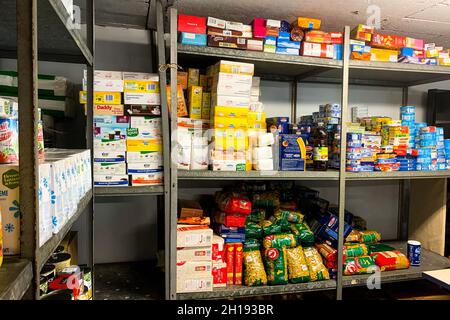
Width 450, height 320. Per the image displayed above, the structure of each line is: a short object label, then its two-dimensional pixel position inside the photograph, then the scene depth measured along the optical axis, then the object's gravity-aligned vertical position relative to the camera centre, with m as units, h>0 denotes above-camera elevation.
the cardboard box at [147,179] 2.14 -0.24
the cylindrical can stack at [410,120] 2.74 +0.20
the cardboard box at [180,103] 2.25 +0.26
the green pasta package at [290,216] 2.59 -0.55
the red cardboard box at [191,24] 2.10 +0.74
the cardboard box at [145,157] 2.13 -0.10
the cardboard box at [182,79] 2.30 +0.43
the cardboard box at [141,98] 2.11 +0.28
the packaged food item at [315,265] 2.46 -0.89
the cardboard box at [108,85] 2.08 +0.35
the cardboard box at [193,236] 2.18 -0.61
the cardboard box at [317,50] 2.37 +0.66
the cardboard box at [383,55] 2.54 +0.68
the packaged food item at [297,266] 2.41 -0.88
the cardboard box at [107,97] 2.08 +0.27
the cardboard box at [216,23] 2.15 +0.77
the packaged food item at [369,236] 2.83 -0.78
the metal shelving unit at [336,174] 2.14 -0.21
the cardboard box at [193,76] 2.35 +0.46
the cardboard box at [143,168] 2.13 -0.17
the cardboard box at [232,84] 2.21 +0.39
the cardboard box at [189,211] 2.39 -0.49
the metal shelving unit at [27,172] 0.67 -0.07
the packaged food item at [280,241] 2.42 -0.70
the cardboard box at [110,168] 2.09 -0.17
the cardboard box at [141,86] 2.11 +0.35
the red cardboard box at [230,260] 2.34 -0.81
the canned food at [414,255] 2.77 -0.90
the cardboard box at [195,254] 2.19 -0.73
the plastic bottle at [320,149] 2.54 -0.04
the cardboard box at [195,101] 2.29 +0.28
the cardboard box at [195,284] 2.19 -0.93
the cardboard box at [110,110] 2.09 +0.20
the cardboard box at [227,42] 2.17 +0.65
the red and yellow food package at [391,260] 2.66 -0.92
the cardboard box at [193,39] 2.11 +0.65
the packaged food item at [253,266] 2.32 -0.86
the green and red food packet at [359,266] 2.56 -0.93
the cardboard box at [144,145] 2.13 -0.02
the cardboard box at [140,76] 2.13 +0.41
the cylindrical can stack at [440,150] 2.77 -0.04
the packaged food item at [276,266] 2.37 -0.86
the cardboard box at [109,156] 2.08 -0.09
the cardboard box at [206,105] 2.33 +0.26
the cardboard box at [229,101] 2.22 +0.28
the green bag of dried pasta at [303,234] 2.55 -0.69
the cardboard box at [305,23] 2.34 +0.84
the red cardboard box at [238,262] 2.34 -0.83
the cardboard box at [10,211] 0.73 -0.15
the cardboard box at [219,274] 2.29 -0.89
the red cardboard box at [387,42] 2.53 +0.77
